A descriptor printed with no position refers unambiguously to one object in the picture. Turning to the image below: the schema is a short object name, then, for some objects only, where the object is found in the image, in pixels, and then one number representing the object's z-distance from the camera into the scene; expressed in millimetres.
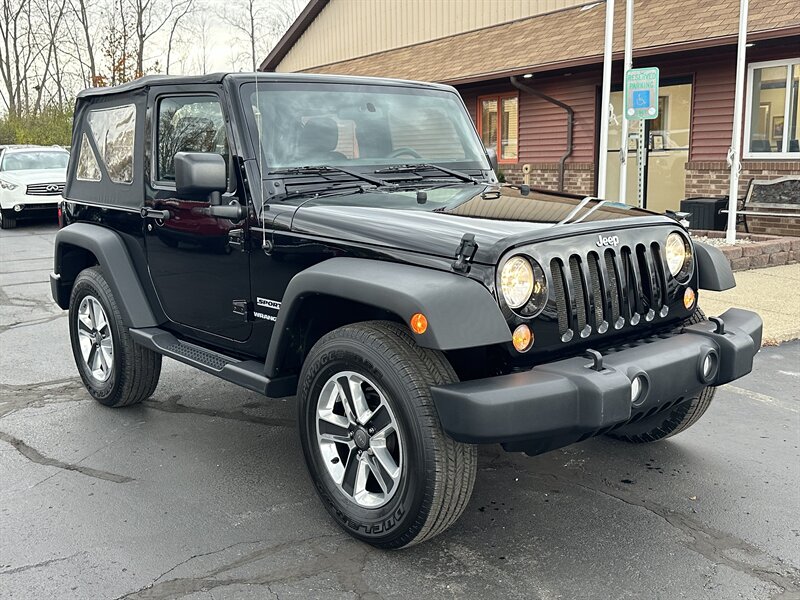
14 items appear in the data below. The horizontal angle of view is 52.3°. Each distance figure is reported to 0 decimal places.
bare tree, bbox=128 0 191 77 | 41344
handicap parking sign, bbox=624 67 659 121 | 10234
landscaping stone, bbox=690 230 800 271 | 10031
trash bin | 12445
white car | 17625
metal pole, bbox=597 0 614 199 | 11357
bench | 11992
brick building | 12305
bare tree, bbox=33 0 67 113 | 43469
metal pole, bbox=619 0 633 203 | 11148
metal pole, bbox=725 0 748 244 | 10492
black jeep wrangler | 2971
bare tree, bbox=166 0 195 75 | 44125
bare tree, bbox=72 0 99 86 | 43125
